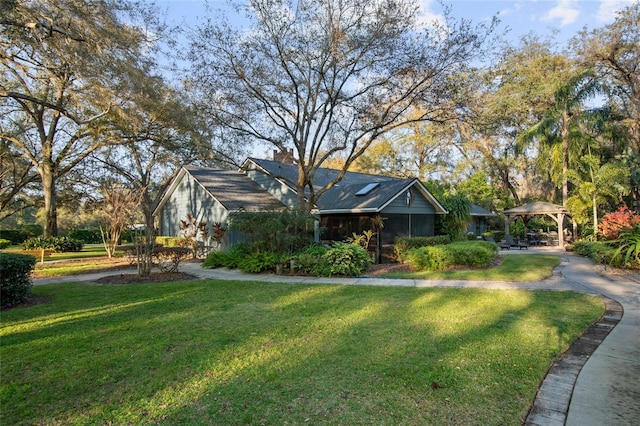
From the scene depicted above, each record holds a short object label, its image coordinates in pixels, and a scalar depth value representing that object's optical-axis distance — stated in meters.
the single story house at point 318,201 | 15.72
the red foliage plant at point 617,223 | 11.81
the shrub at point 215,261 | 13.19
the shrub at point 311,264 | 11.13
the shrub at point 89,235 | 31.73
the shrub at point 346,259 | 11.05
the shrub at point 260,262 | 11.70
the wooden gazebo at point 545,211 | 22.28
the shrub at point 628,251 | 10.30
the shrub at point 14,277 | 6.88
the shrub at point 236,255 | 12.88
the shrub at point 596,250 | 11.31
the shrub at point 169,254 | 11.28
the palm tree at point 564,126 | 21.67
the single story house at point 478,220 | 23.67
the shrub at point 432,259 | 11.98
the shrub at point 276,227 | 11.80
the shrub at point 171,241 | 17.71
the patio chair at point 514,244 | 20.95
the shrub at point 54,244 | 20.36
